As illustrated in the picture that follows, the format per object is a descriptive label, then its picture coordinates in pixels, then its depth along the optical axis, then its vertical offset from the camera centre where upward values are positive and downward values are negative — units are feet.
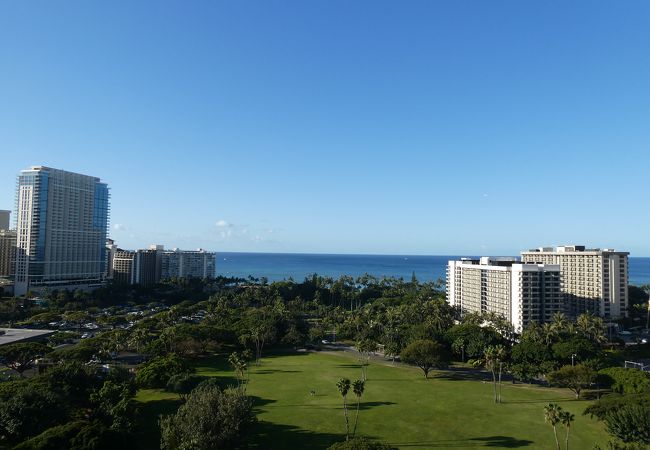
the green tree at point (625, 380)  210.83 -62.23
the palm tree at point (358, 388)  174.81 -55.72
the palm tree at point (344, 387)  173.27 -55.01
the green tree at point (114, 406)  153.65 -62.11
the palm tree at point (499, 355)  233.00 -54.41
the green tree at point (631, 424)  148.56 -58.86
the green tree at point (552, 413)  148.87 -55.25
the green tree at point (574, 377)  224.74 -63.56
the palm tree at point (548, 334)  306.35 -56.09
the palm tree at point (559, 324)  319.47 -51.80
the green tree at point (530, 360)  254.88 -65.73
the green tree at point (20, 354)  232.32 -61.54
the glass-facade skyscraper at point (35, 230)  624.59 +18.54
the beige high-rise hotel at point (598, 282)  480.64 -28.12
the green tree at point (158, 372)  223.92 -67.26
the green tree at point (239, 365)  218.38 -60.29
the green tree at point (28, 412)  142.61 -58.54
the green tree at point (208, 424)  135.74 -58.16
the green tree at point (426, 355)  273.95 -65.63
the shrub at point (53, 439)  126.31 -59.14
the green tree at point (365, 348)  299.48 -70.38
